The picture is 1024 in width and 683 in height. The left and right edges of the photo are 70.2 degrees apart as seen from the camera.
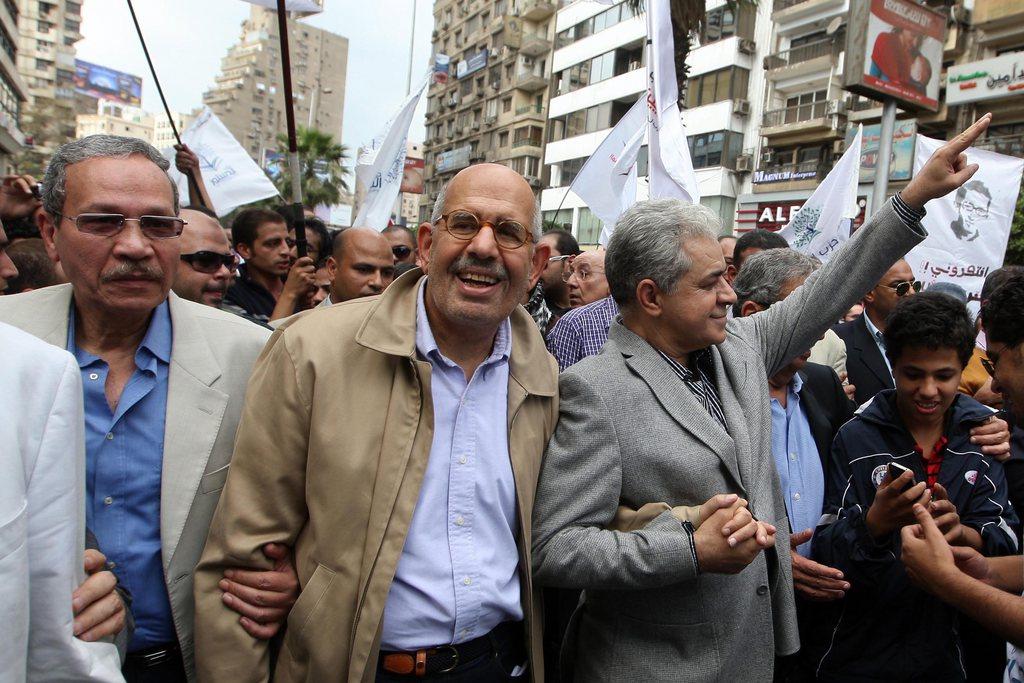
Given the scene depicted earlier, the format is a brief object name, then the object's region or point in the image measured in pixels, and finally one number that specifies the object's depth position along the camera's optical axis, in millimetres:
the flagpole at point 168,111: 4578
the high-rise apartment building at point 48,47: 82188
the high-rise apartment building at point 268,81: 120062
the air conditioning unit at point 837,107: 27531
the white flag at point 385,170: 7680
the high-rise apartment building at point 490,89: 49219
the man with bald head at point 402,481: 1811
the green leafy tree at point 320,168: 36875
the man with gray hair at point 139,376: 1901
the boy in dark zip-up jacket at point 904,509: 2369
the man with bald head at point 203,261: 3436
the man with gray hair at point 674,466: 1973
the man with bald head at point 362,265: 4461
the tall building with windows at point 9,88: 38969
